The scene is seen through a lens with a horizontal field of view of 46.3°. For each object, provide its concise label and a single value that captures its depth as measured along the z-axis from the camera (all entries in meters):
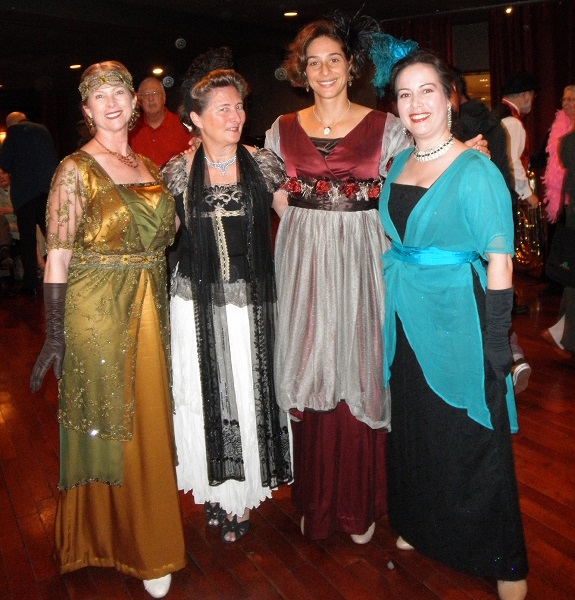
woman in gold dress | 2.08
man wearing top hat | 5.09
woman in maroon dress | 2.27
